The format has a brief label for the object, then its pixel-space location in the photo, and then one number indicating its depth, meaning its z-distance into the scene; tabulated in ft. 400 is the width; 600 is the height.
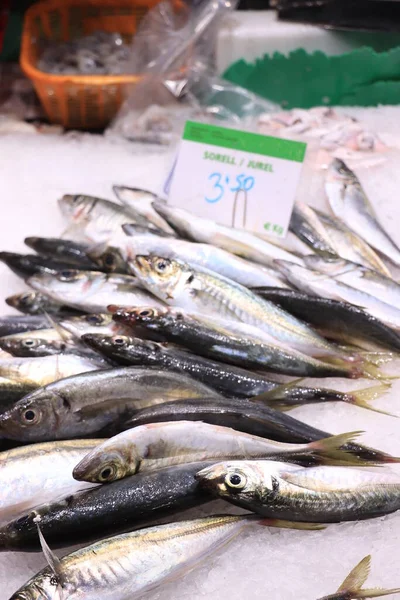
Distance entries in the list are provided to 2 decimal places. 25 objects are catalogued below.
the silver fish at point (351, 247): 3.01
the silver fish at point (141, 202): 3.17
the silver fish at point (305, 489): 2.34
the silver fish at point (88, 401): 2.47
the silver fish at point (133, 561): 2.24
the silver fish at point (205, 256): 2.91
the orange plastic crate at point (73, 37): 3.62
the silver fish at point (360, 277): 2.83
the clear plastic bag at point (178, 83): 3.75
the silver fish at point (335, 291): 2.77
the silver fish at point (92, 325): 2.70
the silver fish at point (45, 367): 2.61
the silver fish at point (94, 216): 3.12
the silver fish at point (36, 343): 2.68
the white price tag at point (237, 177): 3.12
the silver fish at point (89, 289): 2.81
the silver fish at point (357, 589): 2.29
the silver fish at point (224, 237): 2.99
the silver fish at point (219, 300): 2.74
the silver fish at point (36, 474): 2.40
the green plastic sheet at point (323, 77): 3.76
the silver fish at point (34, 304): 2.88
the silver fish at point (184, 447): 2.38
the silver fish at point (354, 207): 3.09
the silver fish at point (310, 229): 3.05
